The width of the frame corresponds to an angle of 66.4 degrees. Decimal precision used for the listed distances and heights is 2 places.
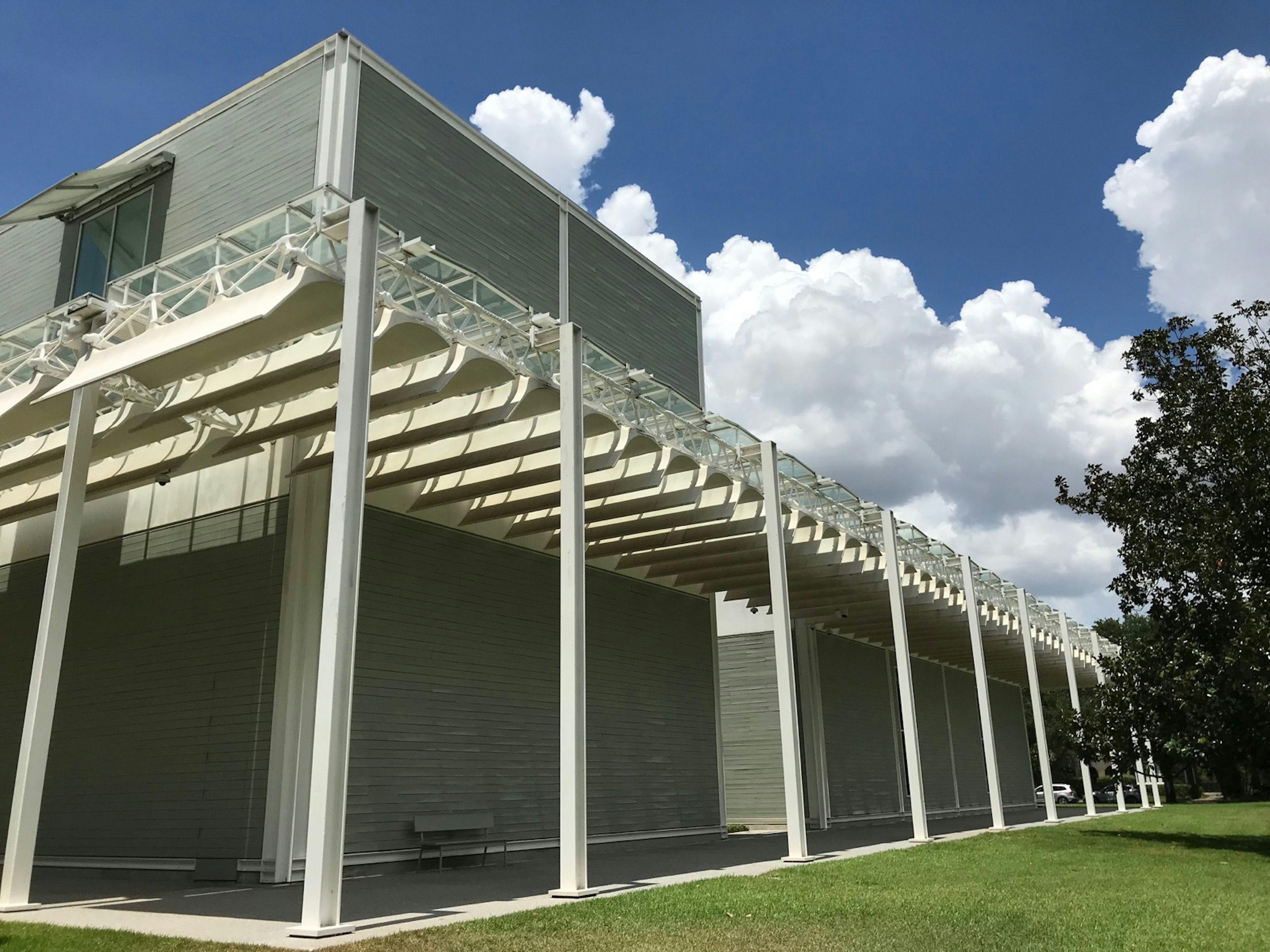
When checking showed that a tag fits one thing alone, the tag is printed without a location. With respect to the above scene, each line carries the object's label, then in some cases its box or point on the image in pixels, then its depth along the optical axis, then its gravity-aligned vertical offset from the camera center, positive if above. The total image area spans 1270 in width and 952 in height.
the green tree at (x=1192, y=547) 14.84 +3.24
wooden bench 12.73 -0.69
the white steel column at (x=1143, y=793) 32.75 -1.06
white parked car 53.06 -1.64
